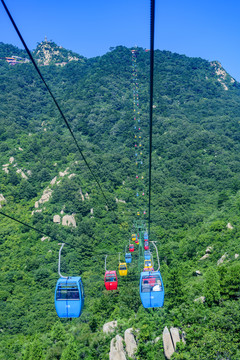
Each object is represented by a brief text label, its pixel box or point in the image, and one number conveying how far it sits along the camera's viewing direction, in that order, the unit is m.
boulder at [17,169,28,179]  83.12
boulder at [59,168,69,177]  83.00
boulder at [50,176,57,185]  81.12
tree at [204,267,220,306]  36.88
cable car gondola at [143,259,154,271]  32.62
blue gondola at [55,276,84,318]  19.09
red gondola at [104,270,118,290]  30.84
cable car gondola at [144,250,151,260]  35.46
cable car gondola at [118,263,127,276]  38.36
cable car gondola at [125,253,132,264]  46.83
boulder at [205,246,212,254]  54.84
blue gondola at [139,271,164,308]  20.25
